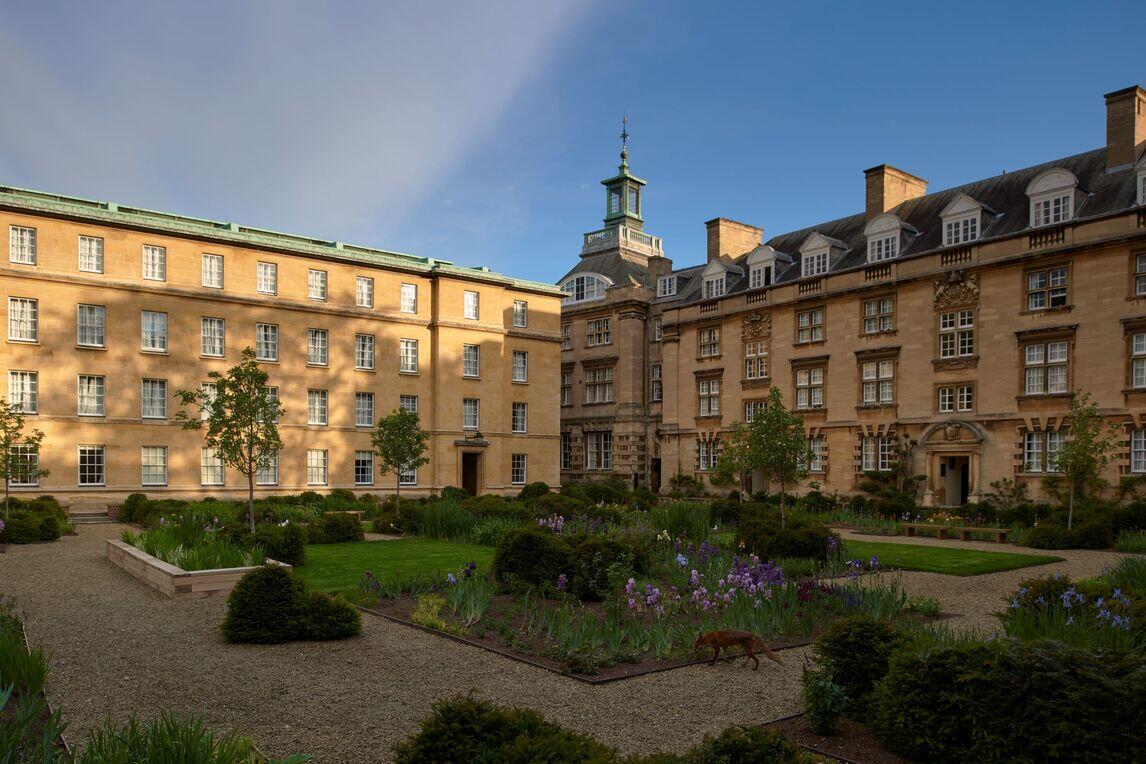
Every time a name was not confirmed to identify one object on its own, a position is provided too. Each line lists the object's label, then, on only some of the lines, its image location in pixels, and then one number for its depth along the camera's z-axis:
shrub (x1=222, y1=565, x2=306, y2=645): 10.45
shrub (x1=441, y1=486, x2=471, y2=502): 31.66
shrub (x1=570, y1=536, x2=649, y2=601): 13.27
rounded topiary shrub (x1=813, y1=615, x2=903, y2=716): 7.55
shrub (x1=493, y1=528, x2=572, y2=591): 13.70
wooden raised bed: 13.39
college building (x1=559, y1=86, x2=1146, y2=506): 29.55
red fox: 9.34
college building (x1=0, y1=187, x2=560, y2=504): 31.20
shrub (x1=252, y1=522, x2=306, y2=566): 16.53
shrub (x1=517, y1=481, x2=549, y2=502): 31.21
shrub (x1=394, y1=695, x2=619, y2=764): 4.70
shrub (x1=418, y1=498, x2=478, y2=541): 22.09
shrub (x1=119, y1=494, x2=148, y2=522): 27.57
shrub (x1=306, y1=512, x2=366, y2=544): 21.61
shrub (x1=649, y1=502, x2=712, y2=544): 20.45
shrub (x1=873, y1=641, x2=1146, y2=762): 5.45
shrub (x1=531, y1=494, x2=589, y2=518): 24.89
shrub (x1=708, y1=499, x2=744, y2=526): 25.80
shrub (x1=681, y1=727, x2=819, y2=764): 5.02
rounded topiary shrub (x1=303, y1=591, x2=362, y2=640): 10.62
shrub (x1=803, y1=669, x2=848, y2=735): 6.97
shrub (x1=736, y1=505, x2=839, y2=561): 16.91
